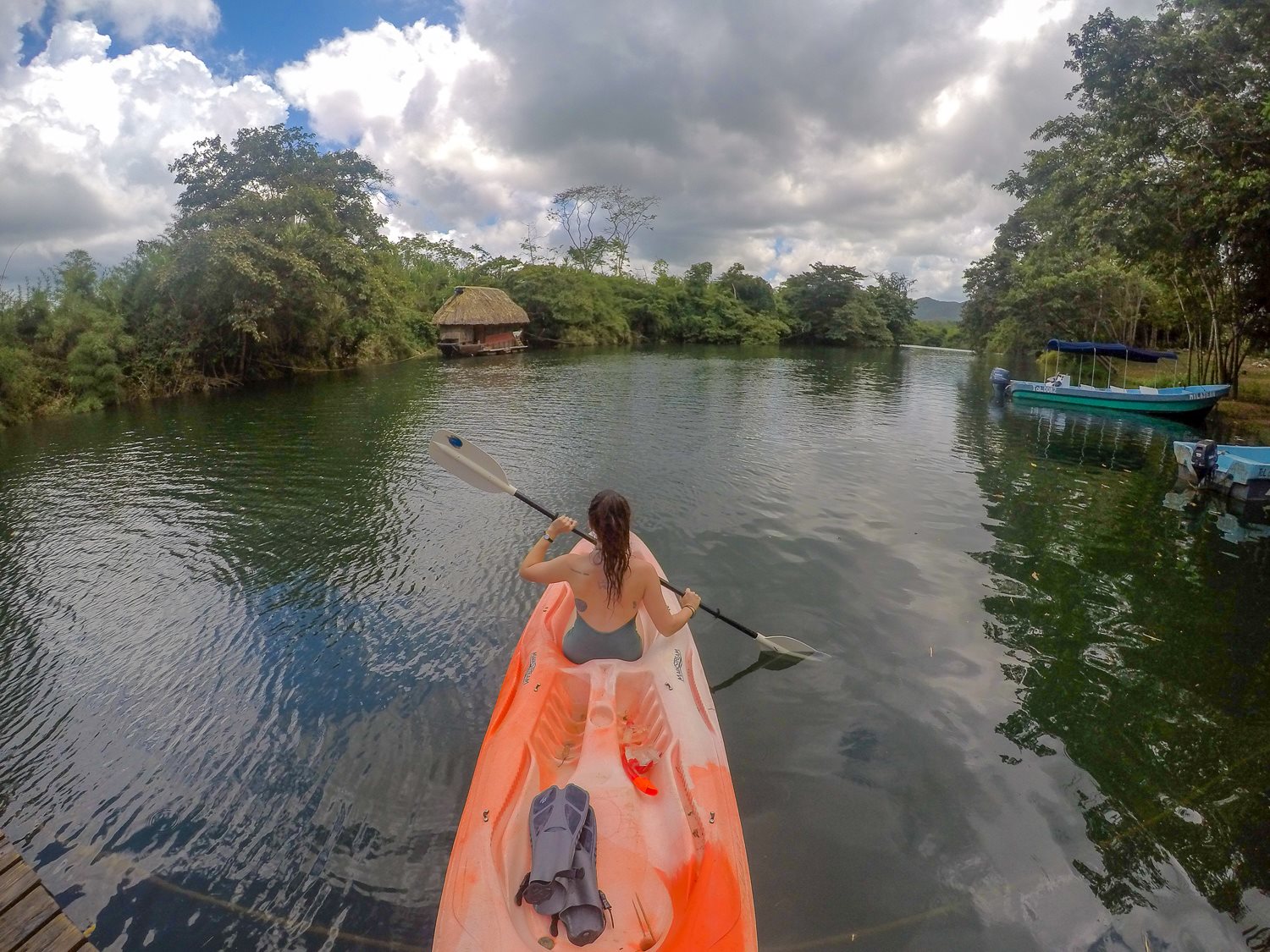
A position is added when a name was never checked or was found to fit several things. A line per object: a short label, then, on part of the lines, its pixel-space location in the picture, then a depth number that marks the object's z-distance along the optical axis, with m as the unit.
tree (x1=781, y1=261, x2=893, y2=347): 56.00
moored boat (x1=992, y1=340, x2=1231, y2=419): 15.60
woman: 3.54
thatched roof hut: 36.03
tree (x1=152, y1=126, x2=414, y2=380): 19.64
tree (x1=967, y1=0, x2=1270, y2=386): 10.10
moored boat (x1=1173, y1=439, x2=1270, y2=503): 9.23
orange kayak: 2.37
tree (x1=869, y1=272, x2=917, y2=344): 61.25
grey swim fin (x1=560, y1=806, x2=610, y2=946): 2.27
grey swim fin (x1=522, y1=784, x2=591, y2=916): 2.36
